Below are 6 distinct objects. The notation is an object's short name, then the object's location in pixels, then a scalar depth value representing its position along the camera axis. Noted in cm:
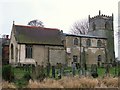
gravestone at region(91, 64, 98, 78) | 2120
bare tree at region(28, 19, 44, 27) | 6954
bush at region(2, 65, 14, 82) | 1816
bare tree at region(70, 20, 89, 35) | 6934
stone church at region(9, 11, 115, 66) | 4791
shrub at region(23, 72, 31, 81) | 1780
